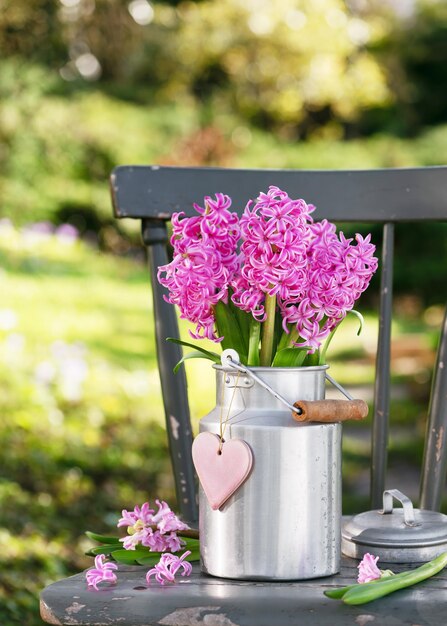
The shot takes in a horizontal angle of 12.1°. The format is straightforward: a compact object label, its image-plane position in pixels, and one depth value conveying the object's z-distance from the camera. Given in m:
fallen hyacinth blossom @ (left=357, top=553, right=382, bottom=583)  1.86
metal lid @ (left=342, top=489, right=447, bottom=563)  1.95
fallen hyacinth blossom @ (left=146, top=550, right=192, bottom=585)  1.90
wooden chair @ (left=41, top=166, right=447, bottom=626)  2.26
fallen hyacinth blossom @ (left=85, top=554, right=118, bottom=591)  1.88
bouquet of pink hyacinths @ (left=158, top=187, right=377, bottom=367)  1.86
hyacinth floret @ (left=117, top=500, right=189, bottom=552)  1.96
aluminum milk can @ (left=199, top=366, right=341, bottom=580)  1.87
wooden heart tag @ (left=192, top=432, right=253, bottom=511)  1.87
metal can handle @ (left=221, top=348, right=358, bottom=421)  1.87
